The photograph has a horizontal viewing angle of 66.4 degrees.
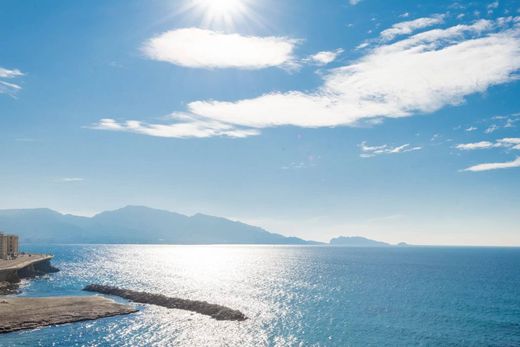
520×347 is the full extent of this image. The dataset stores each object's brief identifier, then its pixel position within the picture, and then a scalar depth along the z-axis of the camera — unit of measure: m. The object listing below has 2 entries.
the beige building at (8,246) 173.79
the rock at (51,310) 72.50
